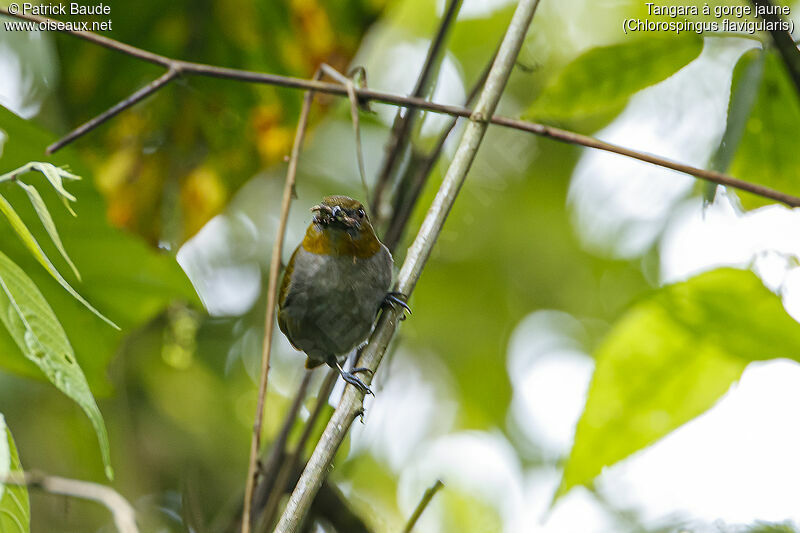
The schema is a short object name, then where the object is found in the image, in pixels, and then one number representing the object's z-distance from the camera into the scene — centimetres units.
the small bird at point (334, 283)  677
